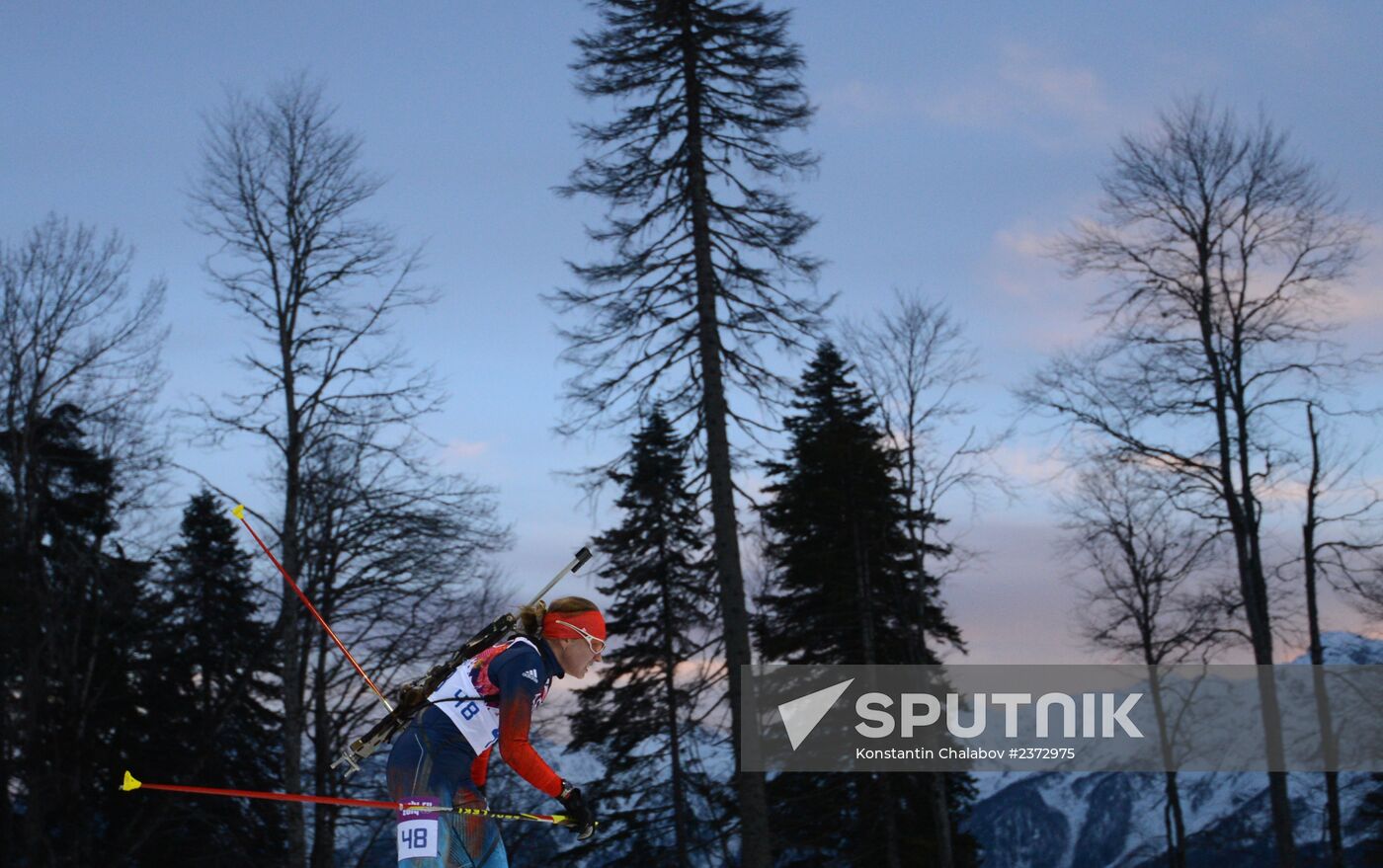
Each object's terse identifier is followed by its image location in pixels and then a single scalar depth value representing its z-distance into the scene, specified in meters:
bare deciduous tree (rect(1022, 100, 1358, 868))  21.55
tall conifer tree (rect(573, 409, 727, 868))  20.53
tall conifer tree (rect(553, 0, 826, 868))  18.44
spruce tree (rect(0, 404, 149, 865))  21.16
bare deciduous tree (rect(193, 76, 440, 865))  20.11
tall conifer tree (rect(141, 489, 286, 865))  21.94
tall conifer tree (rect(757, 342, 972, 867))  29.55
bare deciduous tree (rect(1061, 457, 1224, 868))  27.39
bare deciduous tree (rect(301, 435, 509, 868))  20.20
